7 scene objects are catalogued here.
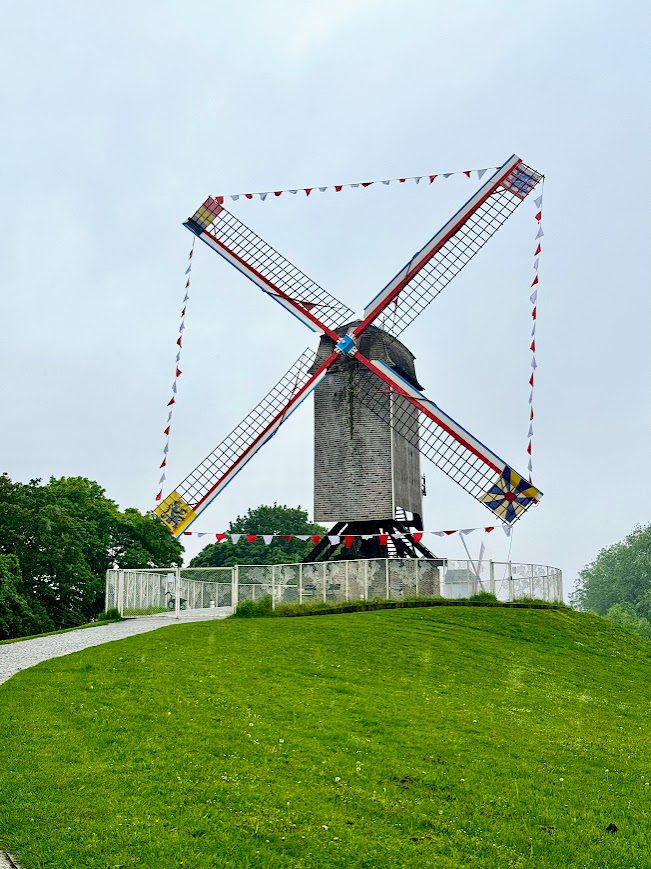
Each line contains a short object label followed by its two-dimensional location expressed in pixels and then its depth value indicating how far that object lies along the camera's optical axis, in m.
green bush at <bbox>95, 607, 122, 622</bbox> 31.10
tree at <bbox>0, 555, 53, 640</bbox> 39.91
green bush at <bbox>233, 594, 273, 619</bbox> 29.67
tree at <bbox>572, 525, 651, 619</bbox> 90.88
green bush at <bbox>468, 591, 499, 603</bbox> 32.59
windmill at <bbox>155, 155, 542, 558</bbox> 32.94
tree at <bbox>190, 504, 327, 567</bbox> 72.62
